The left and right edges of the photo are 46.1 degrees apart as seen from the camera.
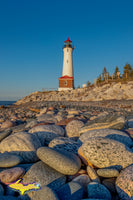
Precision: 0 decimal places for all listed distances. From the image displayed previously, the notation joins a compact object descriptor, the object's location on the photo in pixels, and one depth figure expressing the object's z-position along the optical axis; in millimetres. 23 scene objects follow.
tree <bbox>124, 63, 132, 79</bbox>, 43838
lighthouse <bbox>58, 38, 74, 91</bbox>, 39500
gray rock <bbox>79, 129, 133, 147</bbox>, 3463
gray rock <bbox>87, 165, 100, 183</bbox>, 2289
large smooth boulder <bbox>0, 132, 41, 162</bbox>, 3005
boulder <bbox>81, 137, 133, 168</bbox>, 2506
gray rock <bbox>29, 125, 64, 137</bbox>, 4168
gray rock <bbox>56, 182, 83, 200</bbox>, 1979
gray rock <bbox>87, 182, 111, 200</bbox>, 1987
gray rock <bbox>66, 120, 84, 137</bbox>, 4414
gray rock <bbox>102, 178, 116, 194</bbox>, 2256
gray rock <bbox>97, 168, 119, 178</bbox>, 2326
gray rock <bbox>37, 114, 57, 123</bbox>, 6230
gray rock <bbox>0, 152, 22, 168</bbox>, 2479
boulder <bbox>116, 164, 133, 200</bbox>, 2076
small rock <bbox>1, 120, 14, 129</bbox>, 6765
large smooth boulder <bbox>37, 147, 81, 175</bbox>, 2305
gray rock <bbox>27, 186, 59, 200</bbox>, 1817
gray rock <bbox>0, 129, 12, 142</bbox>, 4277
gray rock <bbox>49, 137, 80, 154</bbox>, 3161
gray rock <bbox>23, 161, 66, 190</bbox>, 2214
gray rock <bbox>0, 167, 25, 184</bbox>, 2213
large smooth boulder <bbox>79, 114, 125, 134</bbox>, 4047
